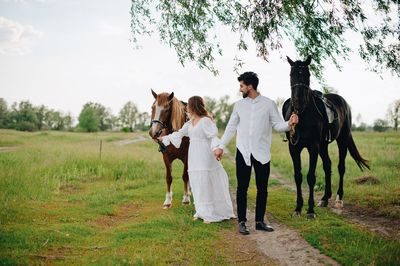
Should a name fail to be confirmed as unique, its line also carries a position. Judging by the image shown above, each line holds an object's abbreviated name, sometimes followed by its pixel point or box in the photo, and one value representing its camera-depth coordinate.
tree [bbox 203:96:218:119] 103.12
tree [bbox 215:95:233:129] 102.38
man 6.14
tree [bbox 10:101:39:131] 73.44
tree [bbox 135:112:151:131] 127.12
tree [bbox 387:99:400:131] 70.00
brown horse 7.79
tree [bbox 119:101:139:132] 127.31
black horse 7.01
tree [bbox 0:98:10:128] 72.11
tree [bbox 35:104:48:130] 97.25
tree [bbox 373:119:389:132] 76.41
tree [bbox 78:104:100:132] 89.31
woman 7.14
